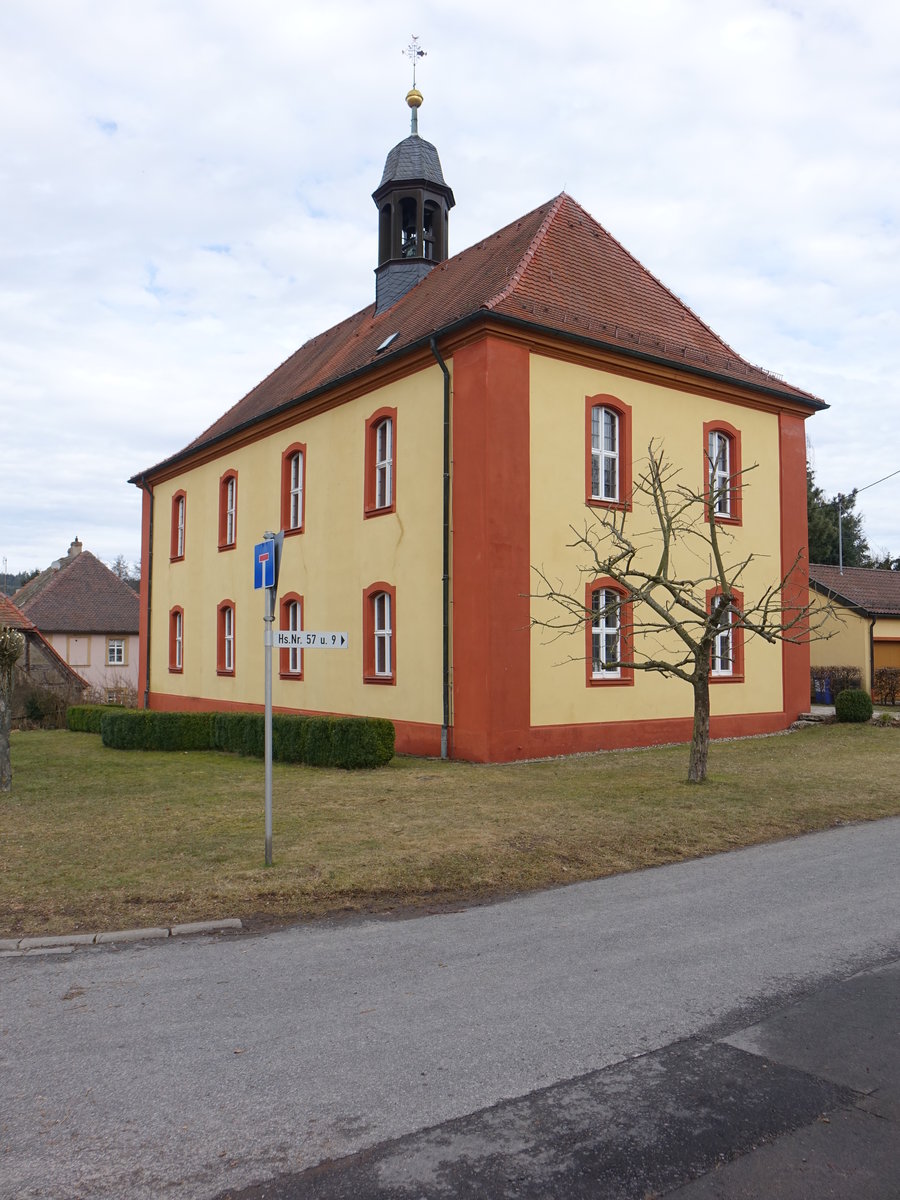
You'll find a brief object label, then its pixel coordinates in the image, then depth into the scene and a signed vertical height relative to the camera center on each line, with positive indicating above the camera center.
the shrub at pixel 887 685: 26.89 -0.88
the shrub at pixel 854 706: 20.31 -1.10
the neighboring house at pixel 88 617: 47.19 +2.02
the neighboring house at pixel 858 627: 28.48 +0.83
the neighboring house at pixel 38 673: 26.50 -0.49
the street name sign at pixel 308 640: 8.11 +0.14
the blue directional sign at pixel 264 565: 7.95 +0.77
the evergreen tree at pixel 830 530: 41.97 +5.71
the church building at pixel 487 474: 15.89 +3.52
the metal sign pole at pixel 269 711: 7.91 -0.46
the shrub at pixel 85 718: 24.16 -1.56
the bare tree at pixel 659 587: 16.75 +1.35
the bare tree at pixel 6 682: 12.39 -0.32
